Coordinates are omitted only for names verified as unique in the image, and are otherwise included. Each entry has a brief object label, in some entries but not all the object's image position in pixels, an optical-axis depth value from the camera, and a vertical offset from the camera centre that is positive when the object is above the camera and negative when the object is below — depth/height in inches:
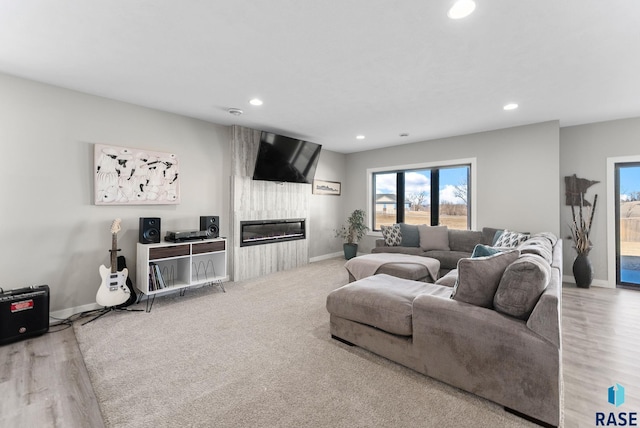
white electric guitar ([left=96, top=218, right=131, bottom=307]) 122.9 -30.9
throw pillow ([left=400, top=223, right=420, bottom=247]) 203.5 -15.9
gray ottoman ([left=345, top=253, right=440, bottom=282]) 144.5 -28.4
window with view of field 210.7 +15.2
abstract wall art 131.6 +19.5
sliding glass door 164.7 -5.6
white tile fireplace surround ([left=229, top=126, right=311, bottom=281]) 182.7 +4.2
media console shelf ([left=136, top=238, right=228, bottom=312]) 134.8 -27.6
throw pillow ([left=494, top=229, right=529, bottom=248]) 145.3 -13.5
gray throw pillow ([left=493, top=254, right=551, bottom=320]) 65.6 -17.3
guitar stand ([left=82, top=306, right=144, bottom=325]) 128.3 -44.4
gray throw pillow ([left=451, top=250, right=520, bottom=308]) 74.1 -16.9
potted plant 252.2 -16.8
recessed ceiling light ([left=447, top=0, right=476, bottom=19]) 70.1 +53.0
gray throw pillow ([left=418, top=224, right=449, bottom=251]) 193.8 -16.8
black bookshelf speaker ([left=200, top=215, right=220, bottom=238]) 158.1 -5.8
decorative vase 164.2 -33.7
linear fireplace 191.5 -12.2
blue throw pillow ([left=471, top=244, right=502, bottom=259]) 92.9 -12.4
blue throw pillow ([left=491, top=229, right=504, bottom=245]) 168.2 -12.9
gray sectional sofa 62.2 -30.0
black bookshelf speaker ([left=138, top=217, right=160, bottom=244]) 136.1 -7.5
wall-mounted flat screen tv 186.1 +39.6
